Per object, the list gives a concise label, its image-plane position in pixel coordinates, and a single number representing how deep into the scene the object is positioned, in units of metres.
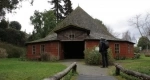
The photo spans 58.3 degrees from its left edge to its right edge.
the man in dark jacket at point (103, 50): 9.43
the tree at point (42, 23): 26.25
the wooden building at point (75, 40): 16.43
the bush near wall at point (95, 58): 11.18
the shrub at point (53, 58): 15.42
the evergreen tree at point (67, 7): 29.75
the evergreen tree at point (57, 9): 30.03
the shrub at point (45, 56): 15.55
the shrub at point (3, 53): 19.87
